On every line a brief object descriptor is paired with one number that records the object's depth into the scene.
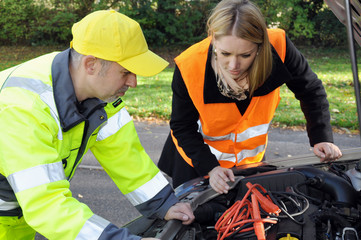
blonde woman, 2.07
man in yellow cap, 1.47
